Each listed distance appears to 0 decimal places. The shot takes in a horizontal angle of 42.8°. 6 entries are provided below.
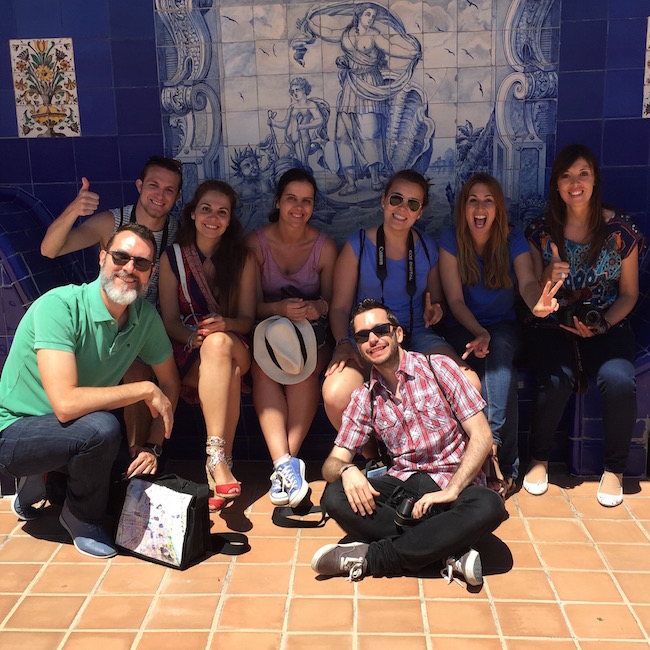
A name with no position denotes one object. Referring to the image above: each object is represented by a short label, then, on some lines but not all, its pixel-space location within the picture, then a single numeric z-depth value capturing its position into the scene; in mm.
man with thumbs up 4305
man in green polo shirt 3441
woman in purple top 4059
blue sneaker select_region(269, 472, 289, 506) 3852
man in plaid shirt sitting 3307
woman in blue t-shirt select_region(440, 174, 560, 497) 4125
